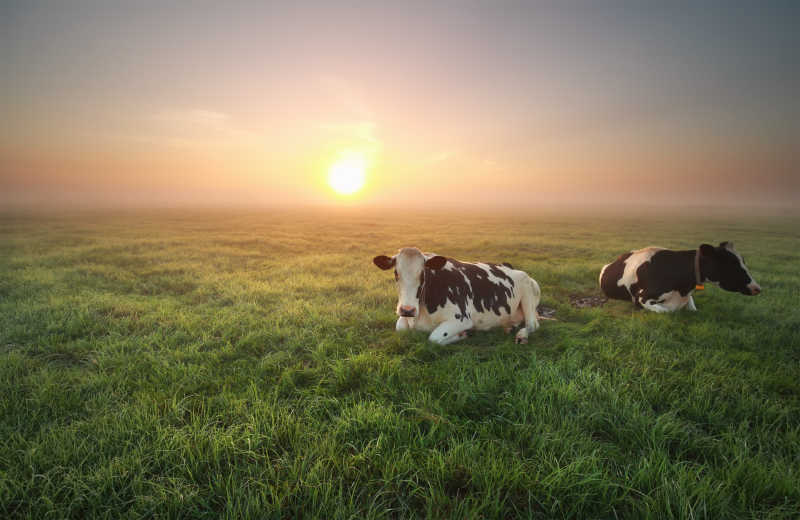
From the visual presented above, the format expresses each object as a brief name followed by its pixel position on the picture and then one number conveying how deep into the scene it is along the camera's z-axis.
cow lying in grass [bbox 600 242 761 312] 5.31
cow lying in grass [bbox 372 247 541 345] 4.23
